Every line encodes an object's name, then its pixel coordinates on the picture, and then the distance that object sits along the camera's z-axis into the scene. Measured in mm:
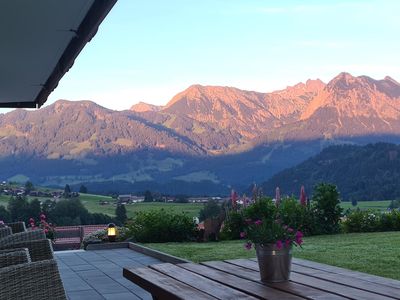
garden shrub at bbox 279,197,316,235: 10680
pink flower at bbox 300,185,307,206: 8889
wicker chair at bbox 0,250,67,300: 3088
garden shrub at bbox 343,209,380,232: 11406
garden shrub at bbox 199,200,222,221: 12383
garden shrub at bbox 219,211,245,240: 11016
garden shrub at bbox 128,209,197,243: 10867
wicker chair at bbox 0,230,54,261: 4559
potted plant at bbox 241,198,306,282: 3012
